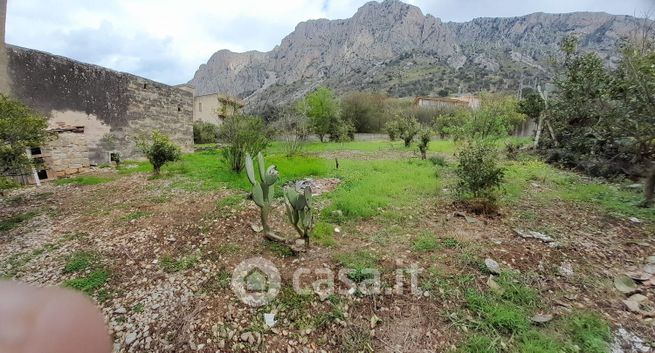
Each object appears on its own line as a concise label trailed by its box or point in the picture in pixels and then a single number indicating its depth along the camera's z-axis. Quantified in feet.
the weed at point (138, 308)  8.61
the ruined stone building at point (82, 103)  25.44
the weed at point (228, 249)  11.65
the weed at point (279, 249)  11.39
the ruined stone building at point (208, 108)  91.45
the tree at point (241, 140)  25.98
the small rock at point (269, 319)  8.26
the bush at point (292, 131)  43.94
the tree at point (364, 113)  95.40
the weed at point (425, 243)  11.83
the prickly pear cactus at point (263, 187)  11.00
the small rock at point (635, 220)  14.15
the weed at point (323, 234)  12.31
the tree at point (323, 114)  79.51
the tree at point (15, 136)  15.17
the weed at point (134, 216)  15.19
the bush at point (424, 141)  35.43
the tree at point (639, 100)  14.19
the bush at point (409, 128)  50.19
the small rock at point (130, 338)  7.54
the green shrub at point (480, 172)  15.51
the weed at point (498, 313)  7.91
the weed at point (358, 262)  10.00
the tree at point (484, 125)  33.47
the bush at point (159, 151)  25.20
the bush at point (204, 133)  68.28
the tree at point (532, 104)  37.94
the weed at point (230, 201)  16.78
